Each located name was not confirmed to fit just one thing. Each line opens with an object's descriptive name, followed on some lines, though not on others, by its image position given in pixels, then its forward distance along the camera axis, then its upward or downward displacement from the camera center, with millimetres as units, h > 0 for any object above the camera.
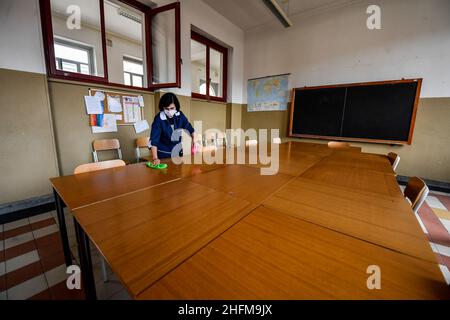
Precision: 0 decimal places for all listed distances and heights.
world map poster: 4455 +806
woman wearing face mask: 2137 -23
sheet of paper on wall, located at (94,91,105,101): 2691 +393
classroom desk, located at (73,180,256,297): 522 -367
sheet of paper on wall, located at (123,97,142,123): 3020 +227
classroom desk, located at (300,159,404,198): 1133 -340
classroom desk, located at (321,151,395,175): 1662 -318
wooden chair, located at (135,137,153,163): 3187 -338
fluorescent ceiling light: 2693 +1755
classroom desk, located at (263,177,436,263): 647 -359
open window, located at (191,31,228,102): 4352 +1589
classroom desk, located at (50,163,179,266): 958 -355
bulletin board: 2807 +276
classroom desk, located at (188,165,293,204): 1034 -347
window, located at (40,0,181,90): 2670 +1726
